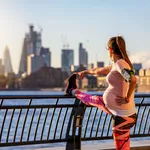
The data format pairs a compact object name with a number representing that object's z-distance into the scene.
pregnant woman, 4.93
